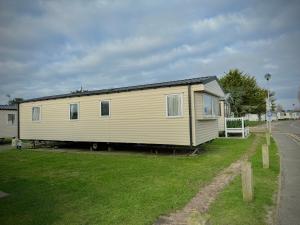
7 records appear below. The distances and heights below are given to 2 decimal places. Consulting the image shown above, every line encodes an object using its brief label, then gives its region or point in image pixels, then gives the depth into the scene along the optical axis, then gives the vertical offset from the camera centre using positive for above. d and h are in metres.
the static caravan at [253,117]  84.84 +2.40
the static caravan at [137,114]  12.69 +0.69
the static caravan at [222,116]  23.88 +0.84
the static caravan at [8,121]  24.20 +0.68
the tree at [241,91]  38.07 +5.13
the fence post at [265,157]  8.87 -1.15
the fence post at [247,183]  5.67 -1.30
